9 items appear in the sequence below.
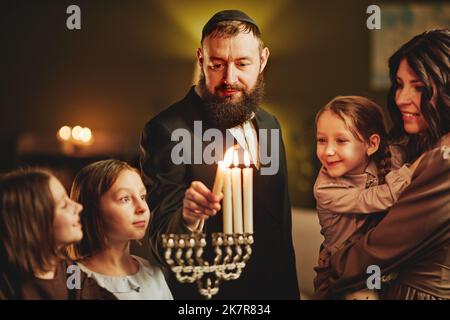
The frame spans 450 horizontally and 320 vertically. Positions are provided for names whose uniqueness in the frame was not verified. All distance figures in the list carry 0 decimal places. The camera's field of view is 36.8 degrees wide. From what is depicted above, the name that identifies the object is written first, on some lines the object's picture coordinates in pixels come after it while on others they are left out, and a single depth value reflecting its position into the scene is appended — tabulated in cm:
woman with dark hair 204
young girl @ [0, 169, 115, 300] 190
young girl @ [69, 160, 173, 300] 194
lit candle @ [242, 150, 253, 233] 198
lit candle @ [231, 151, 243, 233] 196
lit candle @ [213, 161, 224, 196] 195
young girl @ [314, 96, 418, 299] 204
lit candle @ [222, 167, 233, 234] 196
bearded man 197
